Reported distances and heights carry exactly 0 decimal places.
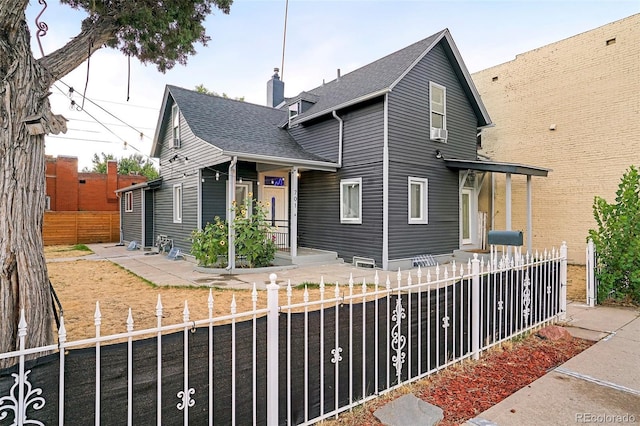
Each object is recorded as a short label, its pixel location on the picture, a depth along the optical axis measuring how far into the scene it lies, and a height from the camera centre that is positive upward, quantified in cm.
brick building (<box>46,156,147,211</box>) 2327 +201
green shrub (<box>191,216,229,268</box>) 985 -87
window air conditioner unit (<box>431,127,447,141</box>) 1136 +258
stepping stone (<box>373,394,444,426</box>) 272 -162
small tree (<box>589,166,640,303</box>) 614 -58
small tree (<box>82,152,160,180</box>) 4231 +652
